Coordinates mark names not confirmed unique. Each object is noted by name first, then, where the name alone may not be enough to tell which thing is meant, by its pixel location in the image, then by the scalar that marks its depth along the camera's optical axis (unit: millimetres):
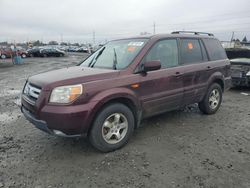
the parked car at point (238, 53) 12391
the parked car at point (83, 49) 52128
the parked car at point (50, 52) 35031
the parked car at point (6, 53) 30111
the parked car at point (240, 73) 7989
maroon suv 3178
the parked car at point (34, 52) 34594
